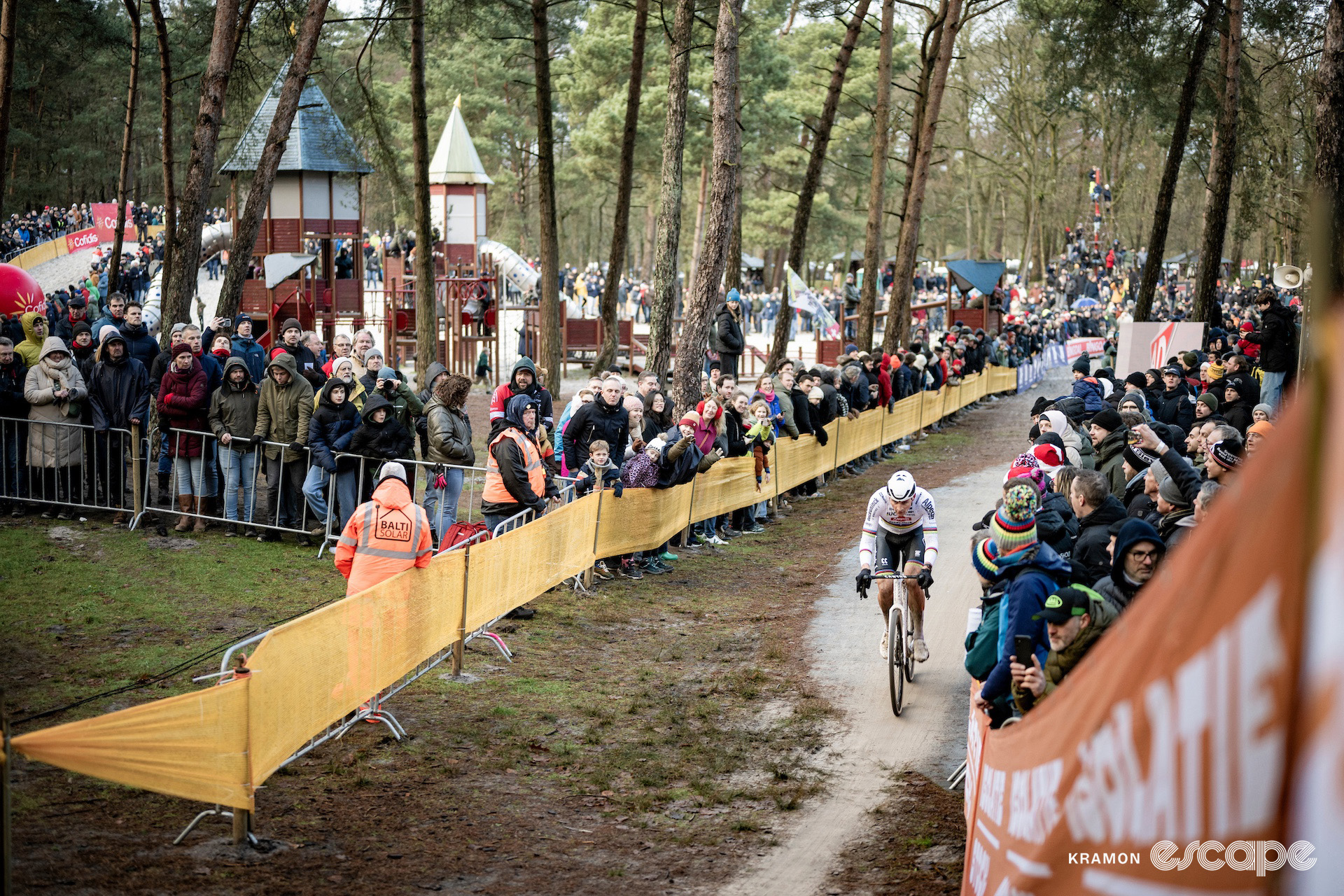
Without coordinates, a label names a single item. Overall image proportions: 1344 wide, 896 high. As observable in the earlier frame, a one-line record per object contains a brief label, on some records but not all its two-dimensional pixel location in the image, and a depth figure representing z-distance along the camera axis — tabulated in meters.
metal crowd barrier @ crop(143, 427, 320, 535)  12.72
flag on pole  28.86
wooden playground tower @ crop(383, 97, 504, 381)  30.81
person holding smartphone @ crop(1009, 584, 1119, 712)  5.58
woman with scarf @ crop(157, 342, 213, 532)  12.55
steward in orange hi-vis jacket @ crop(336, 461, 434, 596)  8.49
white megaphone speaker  19.23
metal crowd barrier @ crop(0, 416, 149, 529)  12.85
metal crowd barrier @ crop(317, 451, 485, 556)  12.23
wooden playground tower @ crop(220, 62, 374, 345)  29.27
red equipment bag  10.37
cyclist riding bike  9.69
